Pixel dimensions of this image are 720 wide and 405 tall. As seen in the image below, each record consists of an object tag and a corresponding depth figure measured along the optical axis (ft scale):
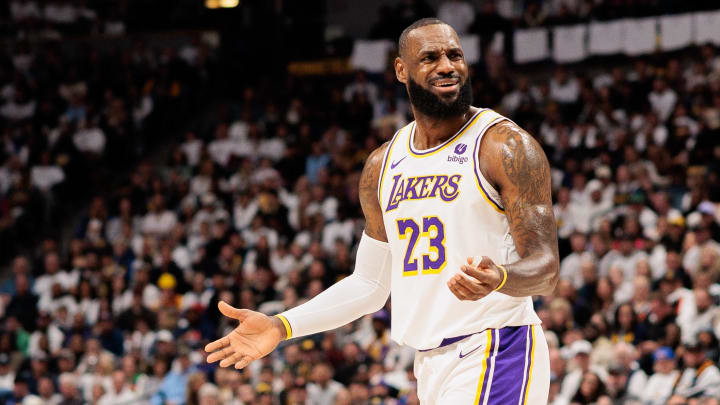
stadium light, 146.61
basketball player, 29.07
